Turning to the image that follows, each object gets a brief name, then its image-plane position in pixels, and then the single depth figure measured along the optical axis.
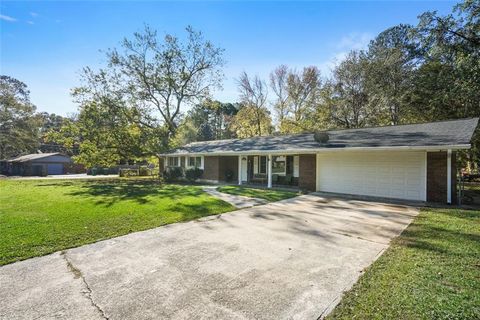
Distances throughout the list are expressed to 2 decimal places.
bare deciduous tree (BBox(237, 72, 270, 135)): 34.16
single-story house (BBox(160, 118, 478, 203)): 10.51
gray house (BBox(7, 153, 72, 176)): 38.78
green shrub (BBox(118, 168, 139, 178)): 32.34
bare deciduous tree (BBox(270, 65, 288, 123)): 33.69
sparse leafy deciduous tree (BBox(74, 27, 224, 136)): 25.47
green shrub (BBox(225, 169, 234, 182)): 19.61
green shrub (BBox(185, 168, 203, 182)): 20.70
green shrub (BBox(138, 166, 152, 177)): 33.19
